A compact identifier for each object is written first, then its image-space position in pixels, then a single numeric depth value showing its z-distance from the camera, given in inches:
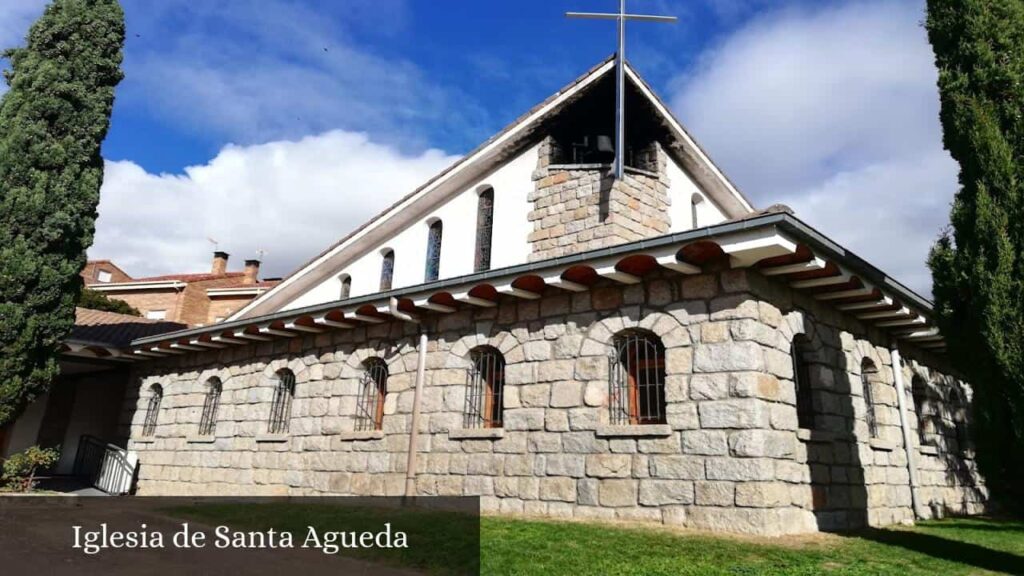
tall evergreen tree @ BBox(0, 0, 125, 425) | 407.8
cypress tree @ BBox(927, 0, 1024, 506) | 205.6
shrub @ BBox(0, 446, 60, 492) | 419.8
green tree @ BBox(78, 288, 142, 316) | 1120.8
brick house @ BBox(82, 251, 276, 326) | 1220.5
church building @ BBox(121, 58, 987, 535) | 254.1
